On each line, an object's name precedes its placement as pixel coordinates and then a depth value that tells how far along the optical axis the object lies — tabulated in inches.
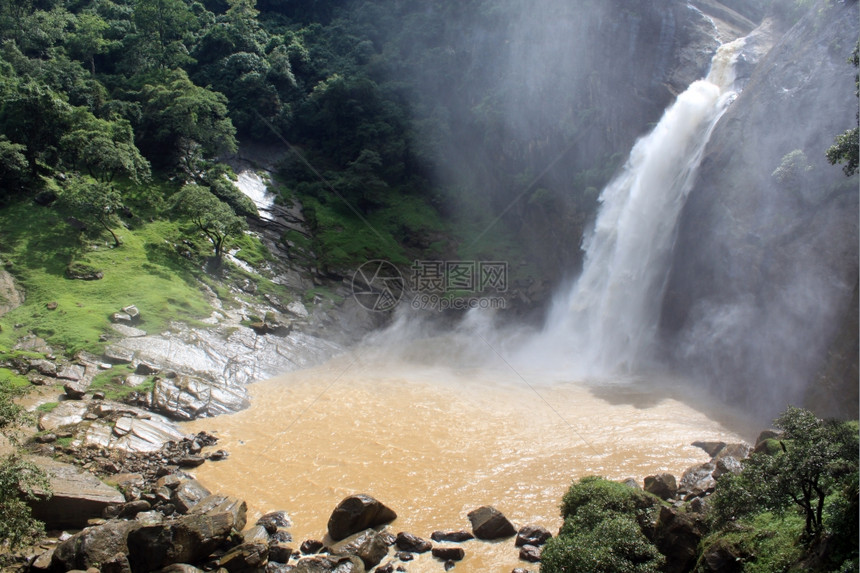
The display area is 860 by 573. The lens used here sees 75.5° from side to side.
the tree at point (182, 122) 1722.1
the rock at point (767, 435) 703.7
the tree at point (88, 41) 2021.4
